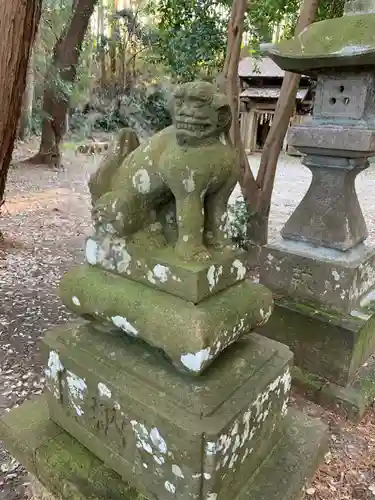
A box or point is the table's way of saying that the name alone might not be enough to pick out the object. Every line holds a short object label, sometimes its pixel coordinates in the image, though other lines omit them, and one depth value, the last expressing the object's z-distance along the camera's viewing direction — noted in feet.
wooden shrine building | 50.60
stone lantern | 7.52
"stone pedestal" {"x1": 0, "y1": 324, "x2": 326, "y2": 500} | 4.17
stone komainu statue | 4.07
